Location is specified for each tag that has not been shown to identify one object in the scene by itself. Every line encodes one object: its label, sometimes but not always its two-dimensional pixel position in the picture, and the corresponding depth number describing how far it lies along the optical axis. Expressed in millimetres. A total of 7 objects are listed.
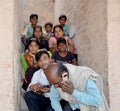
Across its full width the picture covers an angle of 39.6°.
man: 1538
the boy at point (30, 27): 2992
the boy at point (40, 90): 2020
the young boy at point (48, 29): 3077
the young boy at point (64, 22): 3075
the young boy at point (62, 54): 2478
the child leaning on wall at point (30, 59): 2266
